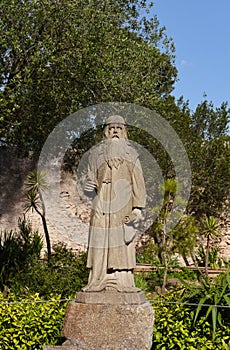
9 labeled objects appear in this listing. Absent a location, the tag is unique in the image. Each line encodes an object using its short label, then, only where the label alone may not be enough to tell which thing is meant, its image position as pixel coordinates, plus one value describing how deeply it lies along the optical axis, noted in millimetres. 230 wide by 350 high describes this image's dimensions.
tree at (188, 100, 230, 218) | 15625
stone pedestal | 4711
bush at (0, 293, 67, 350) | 5184
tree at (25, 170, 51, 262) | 12812
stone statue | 4992
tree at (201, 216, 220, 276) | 13240
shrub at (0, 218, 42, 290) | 10320
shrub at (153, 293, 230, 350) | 4883
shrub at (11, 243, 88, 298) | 8625
